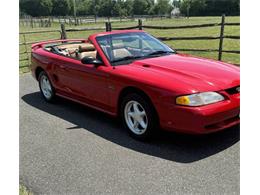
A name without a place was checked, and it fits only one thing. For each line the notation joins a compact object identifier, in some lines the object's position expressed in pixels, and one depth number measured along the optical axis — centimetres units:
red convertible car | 371
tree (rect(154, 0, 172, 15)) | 8178
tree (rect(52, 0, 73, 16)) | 8301
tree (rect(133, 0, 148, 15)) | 8596
